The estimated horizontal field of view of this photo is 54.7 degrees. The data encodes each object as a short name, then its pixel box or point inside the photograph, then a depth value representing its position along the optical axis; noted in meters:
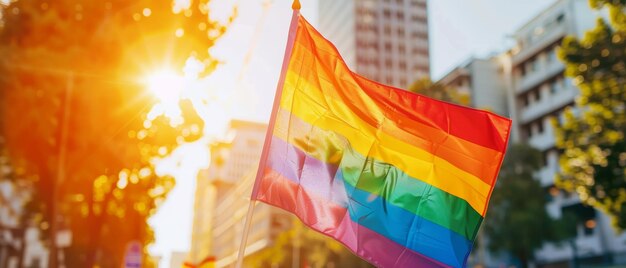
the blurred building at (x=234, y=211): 103.62
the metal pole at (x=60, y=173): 13.67
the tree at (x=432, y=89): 36.19
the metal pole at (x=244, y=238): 4.42
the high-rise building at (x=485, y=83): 59.75
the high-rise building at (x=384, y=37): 95.25
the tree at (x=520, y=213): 34.81
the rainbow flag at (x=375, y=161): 5.40
